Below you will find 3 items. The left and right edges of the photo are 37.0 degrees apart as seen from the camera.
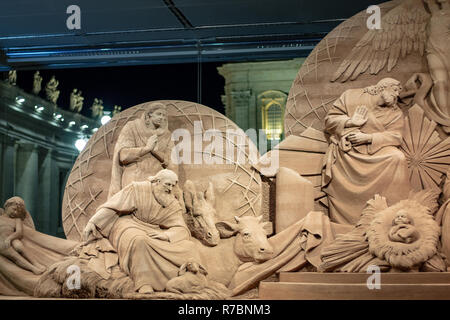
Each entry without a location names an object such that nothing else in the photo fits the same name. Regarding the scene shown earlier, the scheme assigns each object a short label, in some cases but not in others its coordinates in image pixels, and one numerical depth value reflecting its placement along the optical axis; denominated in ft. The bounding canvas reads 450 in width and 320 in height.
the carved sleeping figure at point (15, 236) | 20.33
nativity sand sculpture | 18.61
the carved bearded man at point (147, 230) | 19.11
